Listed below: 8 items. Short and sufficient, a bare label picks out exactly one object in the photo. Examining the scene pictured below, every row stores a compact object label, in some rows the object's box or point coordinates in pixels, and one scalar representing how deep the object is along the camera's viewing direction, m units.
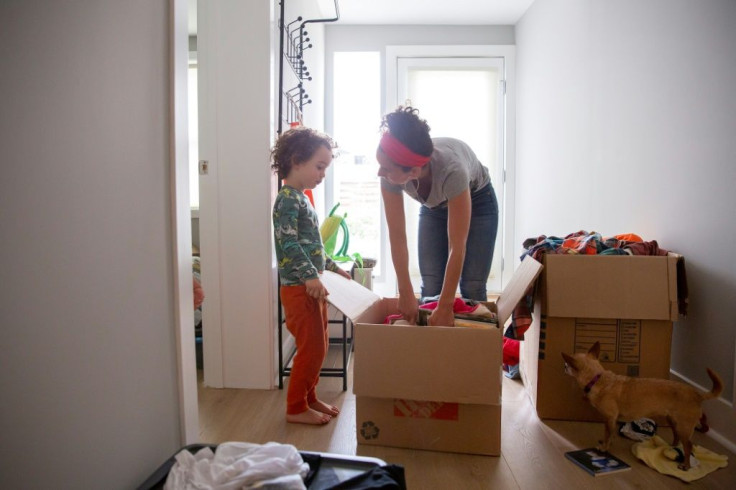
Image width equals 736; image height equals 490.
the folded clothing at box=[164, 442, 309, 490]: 0.81
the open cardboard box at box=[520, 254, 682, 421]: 1.64
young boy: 1.68
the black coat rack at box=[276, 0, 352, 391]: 2.06
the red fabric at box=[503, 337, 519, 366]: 2.24
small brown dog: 1.37
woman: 1.46
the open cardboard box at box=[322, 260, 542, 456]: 1.37
